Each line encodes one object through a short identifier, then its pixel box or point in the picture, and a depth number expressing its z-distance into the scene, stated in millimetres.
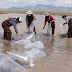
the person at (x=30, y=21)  8872
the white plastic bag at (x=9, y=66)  3406
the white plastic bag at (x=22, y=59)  4137
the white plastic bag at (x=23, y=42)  6292
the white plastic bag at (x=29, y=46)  5820
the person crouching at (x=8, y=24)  6643
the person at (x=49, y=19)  8715
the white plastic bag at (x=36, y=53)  4848
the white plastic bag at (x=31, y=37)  7013
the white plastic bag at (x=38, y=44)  6000
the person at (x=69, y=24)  8213
